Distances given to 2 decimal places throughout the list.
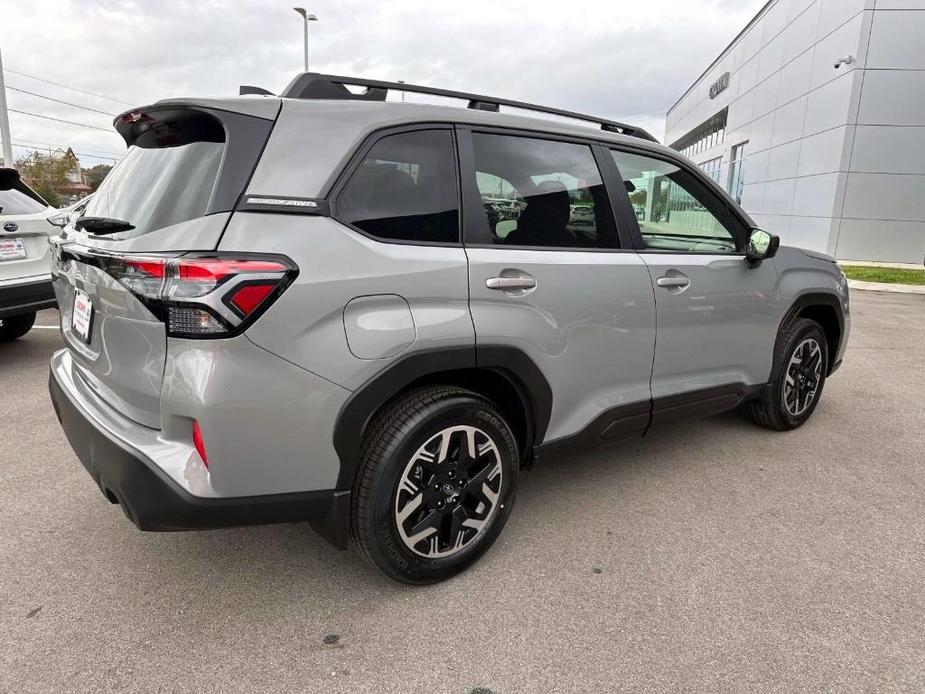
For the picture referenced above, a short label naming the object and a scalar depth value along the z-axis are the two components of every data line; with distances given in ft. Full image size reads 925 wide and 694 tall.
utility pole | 59.21
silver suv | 6.32
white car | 16.37
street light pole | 69.15
